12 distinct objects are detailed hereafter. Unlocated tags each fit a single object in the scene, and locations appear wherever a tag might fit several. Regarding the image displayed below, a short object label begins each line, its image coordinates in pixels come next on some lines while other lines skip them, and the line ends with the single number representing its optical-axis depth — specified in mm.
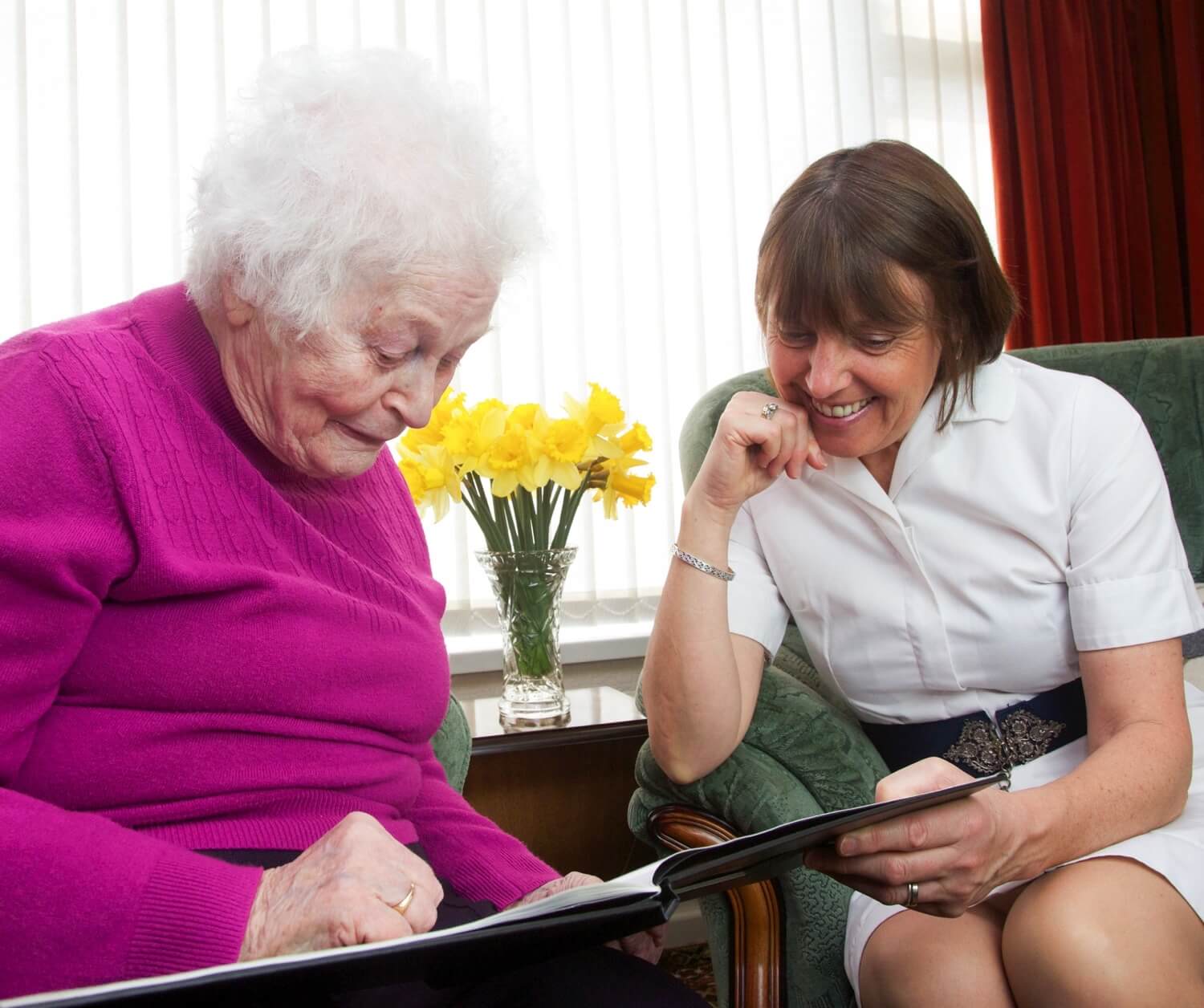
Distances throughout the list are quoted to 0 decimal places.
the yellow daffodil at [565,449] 1705
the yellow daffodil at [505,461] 1686
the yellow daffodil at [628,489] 1797
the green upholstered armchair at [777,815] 1303
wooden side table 1818
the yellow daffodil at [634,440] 1791
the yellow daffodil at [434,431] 1748
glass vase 1795
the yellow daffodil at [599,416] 1756
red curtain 2781
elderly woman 745
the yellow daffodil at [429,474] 1725
